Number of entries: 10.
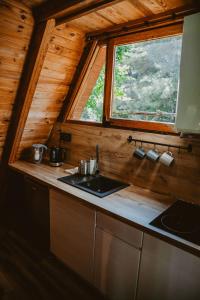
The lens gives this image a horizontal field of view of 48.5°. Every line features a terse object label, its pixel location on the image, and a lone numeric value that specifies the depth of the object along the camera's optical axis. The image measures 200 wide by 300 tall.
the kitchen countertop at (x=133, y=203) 1.26
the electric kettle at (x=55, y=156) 2.59
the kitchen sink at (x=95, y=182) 2.03
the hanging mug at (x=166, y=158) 1.76
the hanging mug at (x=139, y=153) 1.93
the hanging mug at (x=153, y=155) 1.84
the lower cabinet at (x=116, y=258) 1.45
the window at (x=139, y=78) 1.90
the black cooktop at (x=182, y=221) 1.27
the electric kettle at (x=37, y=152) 2.64
